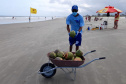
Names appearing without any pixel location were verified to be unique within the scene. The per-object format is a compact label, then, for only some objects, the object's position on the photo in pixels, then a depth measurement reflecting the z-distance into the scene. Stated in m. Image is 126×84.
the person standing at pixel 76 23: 4.23
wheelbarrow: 3.22
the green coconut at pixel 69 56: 3.42
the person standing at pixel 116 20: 13.73
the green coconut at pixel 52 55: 3.42
